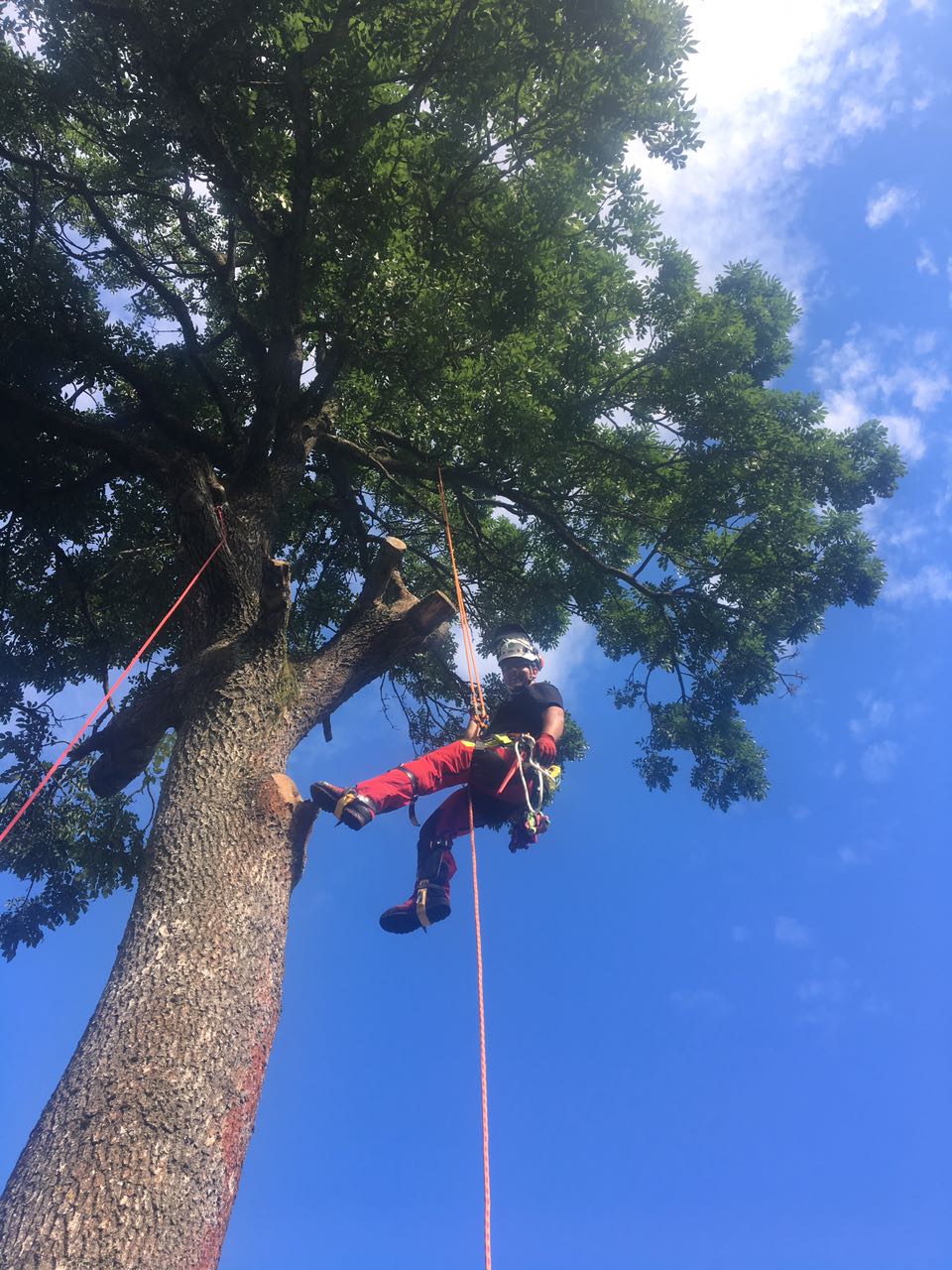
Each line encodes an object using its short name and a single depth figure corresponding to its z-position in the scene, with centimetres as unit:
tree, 307
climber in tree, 377
